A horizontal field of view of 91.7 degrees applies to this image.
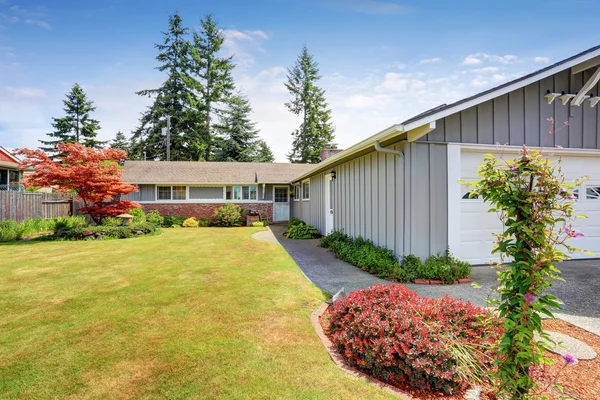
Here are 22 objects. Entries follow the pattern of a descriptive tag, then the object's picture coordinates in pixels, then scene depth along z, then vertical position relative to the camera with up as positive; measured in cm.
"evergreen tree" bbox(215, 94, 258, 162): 2886 +680
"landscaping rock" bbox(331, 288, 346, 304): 392 -133
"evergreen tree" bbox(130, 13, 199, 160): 2809 +936
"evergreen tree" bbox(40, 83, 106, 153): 3000 +808
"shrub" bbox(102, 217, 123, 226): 1220 -90
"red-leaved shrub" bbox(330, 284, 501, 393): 231 -124
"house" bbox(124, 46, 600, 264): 554 +93
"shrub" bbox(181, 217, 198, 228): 1655 -137
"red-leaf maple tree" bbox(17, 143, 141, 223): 1065 +96
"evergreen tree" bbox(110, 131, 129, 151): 3259 +691
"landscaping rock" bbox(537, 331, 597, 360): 271 -145
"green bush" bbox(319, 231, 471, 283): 519 -126
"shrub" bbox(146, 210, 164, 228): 1568 -99
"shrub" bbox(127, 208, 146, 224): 1457 -76
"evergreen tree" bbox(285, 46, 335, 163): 3112 +998
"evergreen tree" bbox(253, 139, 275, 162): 3073 +513
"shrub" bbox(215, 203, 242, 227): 1667 -92
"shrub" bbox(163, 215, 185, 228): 1658 -120
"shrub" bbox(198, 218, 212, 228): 1687 -134
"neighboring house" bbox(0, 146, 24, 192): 1830 +187
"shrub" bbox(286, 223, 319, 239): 1140 -129
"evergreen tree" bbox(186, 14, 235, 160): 2842 +1234
